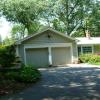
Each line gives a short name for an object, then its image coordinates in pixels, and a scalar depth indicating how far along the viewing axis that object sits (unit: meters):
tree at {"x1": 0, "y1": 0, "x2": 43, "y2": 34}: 20.48
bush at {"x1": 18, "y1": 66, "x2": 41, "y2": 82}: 7.16
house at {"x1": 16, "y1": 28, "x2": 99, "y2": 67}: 14.01
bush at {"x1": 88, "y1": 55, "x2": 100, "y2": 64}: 14.65
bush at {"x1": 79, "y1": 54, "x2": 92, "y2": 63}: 15.20
